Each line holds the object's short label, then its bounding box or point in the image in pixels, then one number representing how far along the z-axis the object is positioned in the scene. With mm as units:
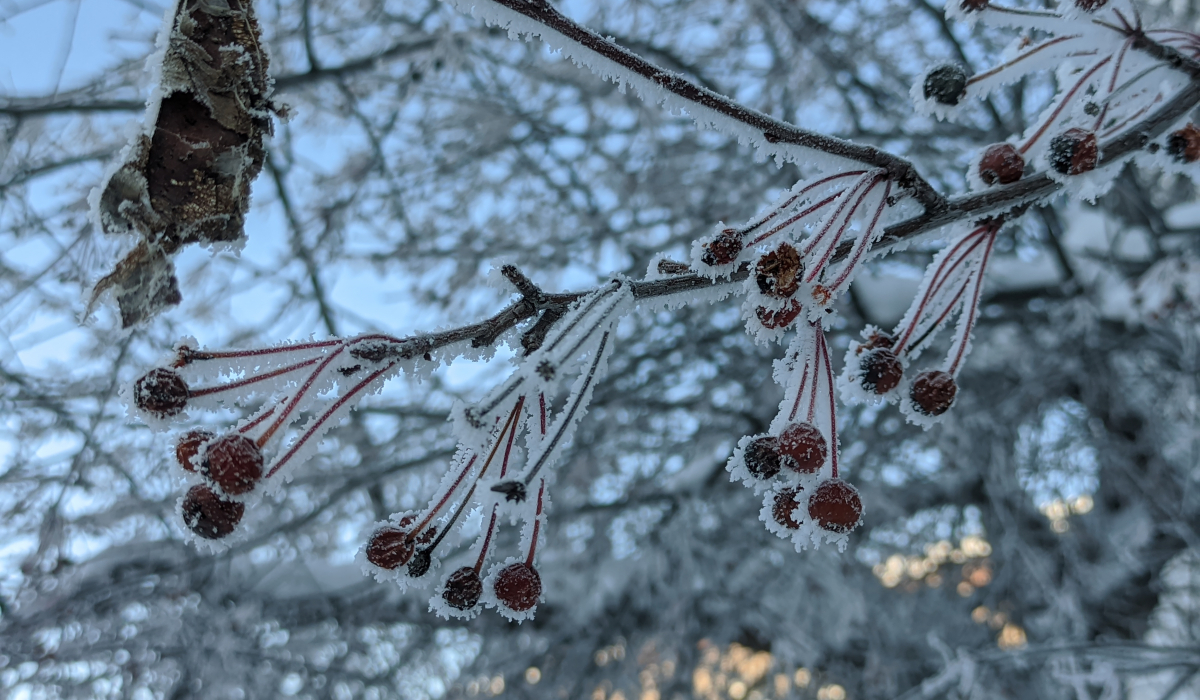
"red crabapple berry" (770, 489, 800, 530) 148
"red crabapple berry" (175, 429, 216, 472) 135
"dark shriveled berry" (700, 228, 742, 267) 139
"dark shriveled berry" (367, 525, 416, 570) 127
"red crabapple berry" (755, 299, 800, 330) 134
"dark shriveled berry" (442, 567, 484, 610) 134
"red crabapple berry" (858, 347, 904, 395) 160
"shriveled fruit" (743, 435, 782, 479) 148
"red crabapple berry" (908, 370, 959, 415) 161
